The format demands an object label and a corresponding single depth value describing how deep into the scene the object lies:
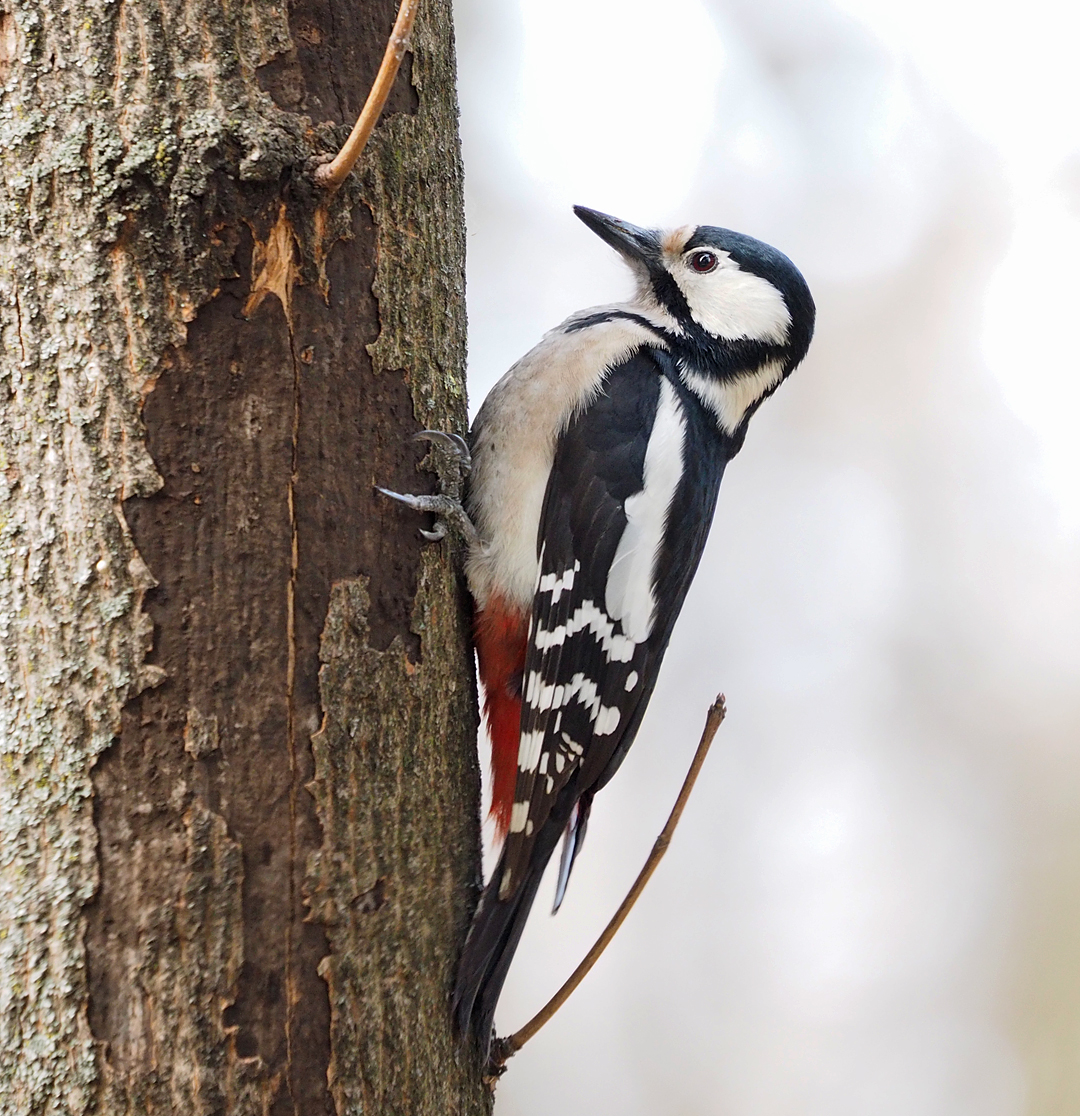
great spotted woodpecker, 5.97
